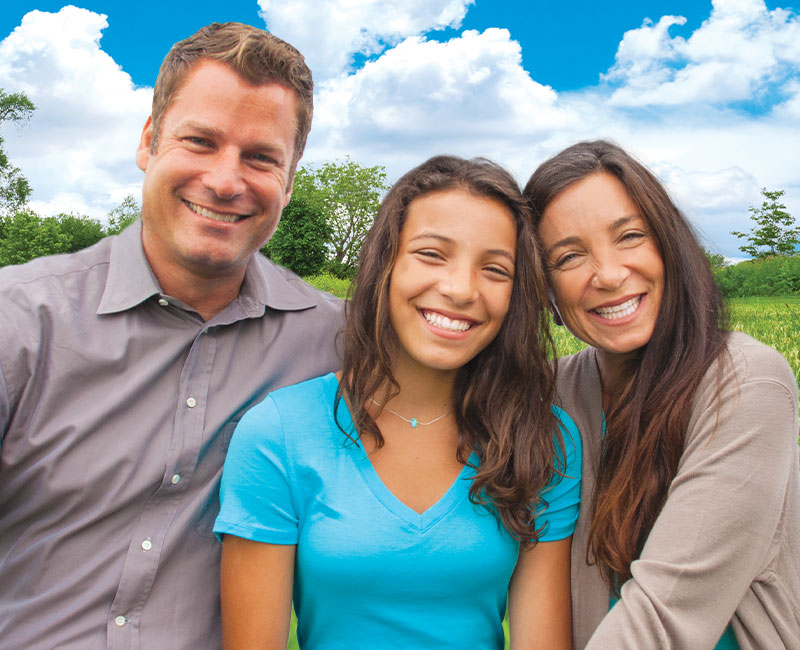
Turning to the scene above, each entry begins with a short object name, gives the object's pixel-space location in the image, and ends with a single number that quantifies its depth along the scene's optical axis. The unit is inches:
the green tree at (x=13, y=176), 1914.4
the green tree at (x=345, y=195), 2378.2
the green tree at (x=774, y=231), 1861.5
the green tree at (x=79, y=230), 2443.2
